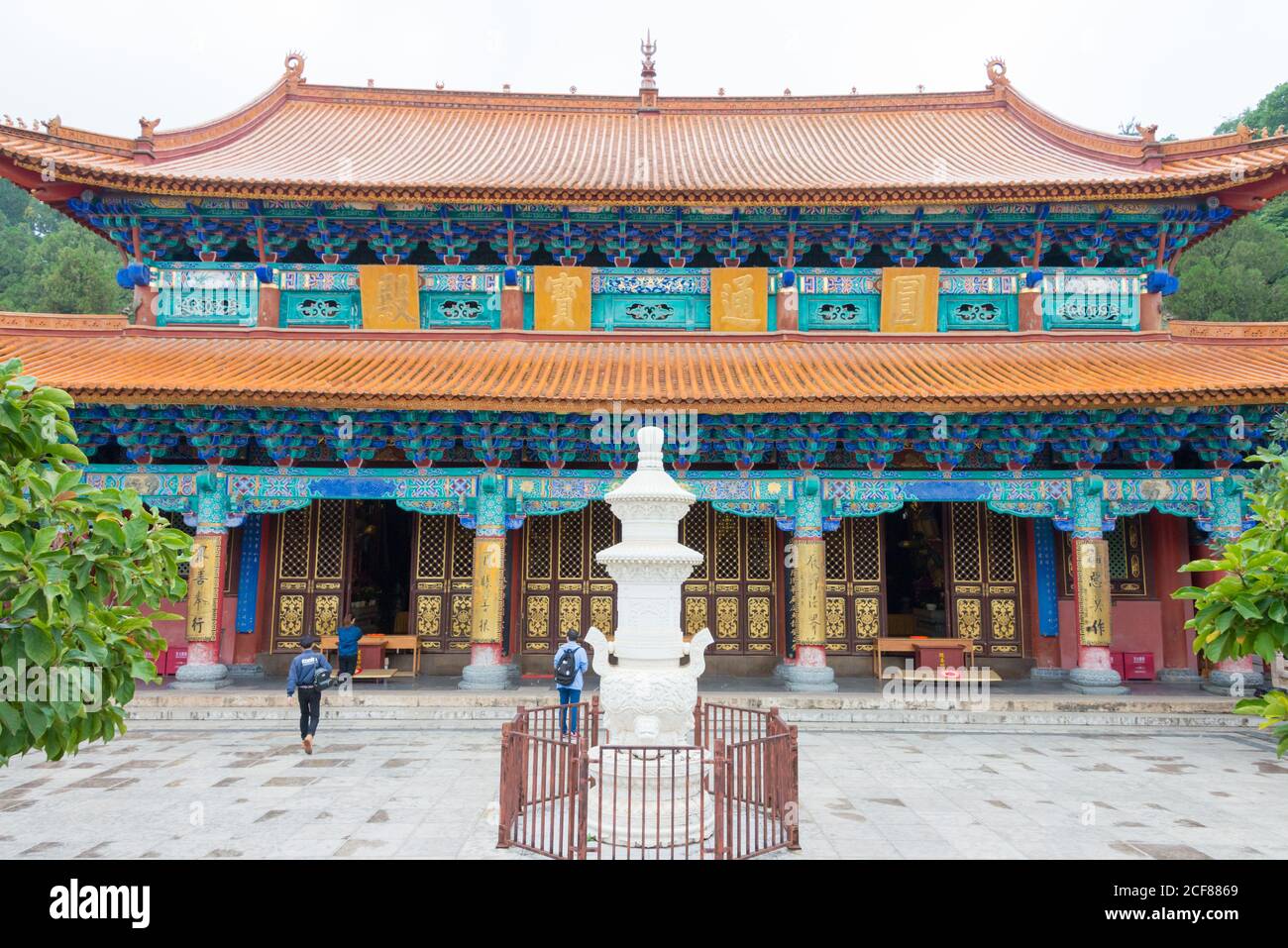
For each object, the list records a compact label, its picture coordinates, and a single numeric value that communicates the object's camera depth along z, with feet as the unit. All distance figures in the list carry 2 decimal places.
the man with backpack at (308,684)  25.61
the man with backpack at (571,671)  25.08
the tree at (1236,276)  85.20
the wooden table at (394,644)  35.73
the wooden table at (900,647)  36.35
